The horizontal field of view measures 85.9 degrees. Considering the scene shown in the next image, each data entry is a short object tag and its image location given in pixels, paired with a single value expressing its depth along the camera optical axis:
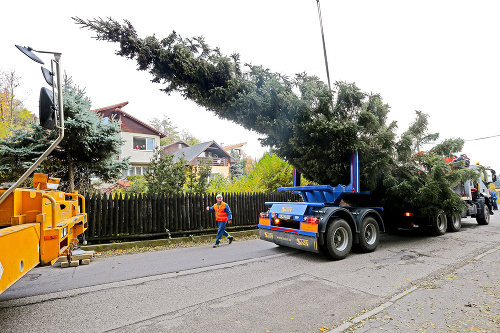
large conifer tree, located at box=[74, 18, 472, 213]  7.38
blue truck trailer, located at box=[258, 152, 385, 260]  6.23
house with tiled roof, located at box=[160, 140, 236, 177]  38.59
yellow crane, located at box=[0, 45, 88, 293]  2.68
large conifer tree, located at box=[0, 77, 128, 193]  8.37
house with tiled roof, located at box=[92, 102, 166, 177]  28.11
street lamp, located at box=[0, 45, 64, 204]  2.69
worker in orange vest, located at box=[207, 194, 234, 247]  8.23
